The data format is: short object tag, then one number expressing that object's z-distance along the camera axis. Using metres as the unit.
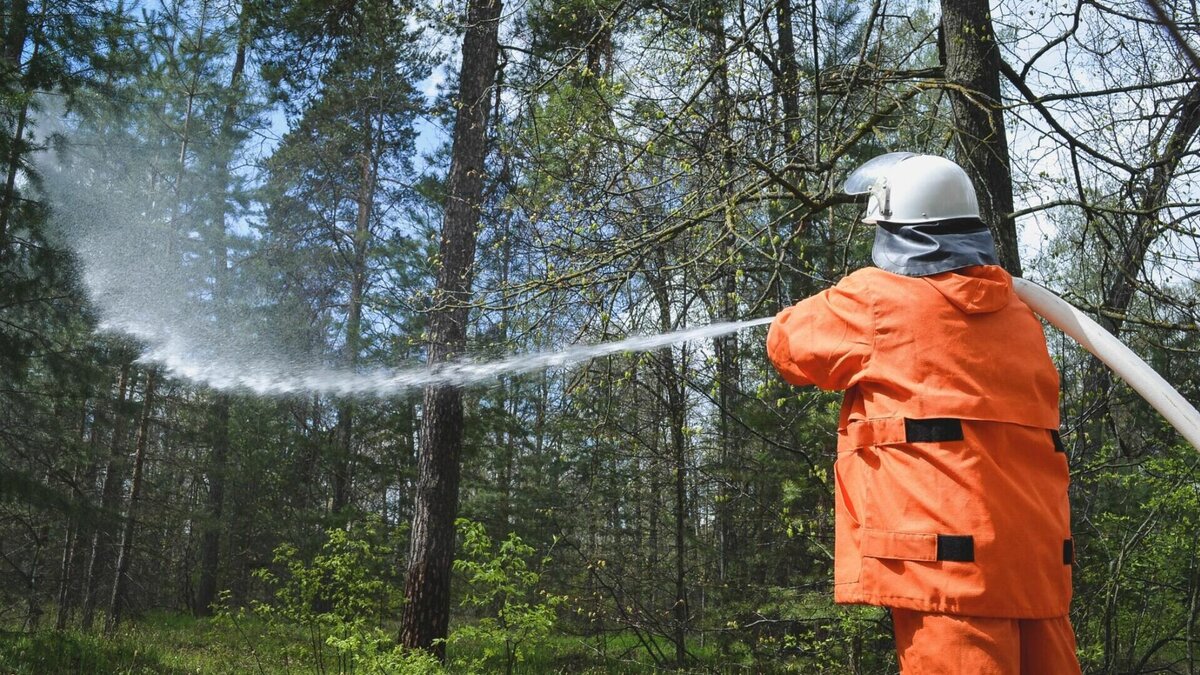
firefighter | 2.39
